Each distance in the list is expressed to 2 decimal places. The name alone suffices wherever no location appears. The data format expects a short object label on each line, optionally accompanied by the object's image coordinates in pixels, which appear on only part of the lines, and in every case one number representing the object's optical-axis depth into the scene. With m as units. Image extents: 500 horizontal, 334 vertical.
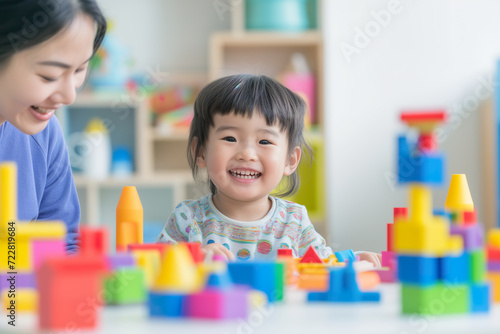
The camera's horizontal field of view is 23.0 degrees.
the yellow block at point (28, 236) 1.16
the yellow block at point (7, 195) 1.18
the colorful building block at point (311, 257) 1.34
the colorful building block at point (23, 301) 1.11
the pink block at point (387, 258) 1.35
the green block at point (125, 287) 1.15
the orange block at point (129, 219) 1.35
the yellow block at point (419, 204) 1.08
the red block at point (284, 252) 1.36
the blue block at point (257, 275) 1.17
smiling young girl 1.56
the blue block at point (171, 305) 1.04
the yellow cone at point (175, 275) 1.05
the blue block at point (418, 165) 1.06
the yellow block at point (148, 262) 1.21
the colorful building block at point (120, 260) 1.17
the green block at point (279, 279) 1.17
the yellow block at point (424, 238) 1.06
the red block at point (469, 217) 1.20
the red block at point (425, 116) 1.04
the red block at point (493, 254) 1.19
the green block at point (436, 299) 1.07
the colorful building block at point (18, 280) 1.18
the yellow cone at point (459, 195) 1.36
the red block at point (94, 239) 1.15
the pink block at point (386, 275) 1.28
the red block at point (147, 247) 1.27
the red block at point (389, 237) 1.38
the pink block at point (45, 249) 1.15
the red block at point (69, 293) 0.97
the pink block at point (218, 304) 1.02
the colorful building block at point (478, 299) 1.11
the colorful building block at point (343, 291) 1.17
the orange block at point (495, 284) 1.17
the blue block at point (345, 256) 1.39
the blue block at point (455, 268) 1.09
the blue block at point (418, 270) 1.07
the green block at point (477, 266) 1.12
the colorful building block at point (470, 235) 1.13
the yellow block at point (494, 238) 1.21
